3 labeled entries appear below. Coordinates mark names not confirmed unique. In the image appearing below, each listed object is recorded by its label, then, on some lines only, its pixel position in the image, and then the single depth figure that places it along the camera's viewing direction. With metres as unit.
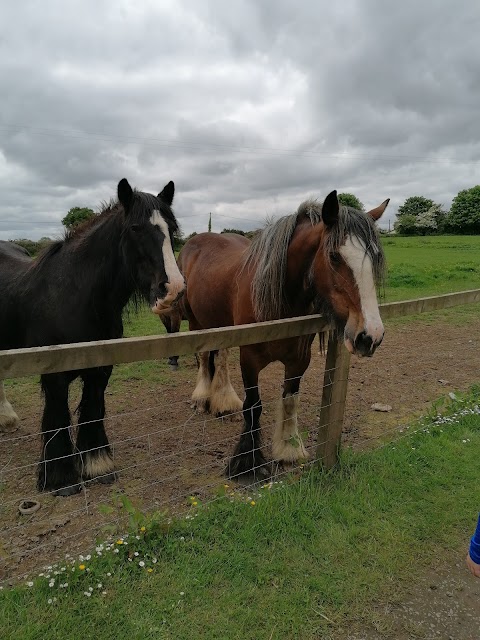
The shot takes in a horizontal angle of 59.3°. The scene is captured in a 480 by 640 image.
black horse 3.07
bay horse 2.64
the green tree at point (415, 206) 77.03
